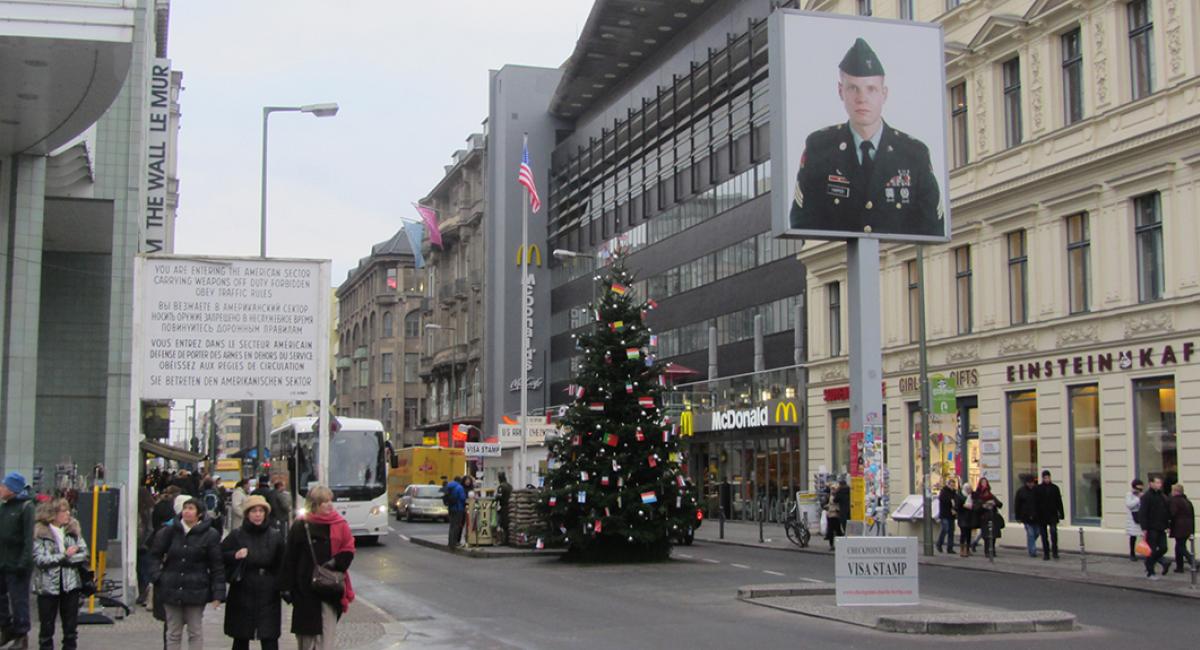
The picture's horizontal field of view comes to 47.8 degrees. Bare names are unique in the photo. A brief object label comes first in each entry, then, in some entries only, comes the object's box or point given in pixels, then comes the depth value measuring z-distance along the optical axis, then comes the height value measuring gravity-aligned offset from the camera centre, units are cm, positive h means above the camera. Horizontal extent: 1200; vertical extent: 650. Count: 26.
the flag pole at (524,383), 3616 +179
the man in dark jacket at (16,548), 1295 -96
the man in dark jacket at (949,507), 2944 -128
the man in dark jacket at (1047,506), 2702 -115
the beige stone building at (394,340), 10812 +871
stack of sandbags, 3058 -159
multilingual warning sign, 1517 +136
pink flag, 6776 +1135
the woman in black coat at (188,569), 1122 -100
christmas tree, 2691 -14
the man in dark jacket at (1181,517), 2256 -114
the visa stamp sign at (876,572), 1769 -161
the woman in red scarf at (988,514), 2772 -137
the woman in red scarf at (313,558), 1068 -87
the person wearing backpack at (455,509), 3209 -145
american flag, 4069 +812
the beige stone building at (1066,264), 2661 +415
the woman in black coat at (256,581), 1092 -108
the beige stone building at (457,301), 8388 +966
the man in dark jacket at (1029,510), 2741 -126
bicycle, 3309 -199
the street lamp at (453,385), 8788 +409
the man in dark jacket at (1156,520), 2239 -119
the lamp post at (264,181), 3173 +677
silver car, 5278 -218
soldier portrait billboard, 1984 +474
